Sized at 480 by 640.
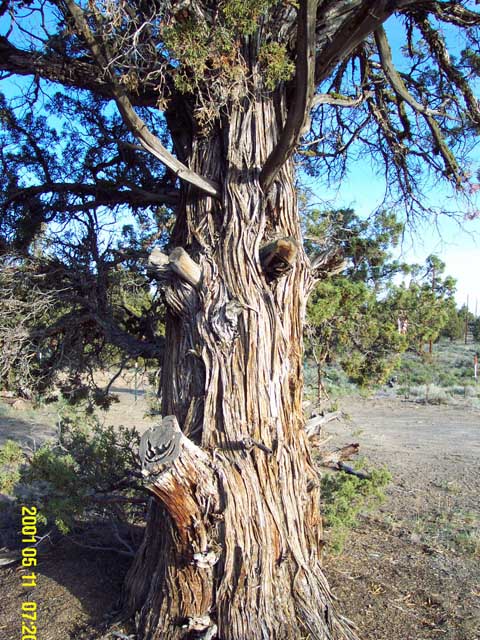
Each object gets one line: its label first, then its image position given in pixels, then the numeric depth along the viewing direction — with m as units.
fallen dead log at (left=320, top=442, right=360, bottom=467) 5.02
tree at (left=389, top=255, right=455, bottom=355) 7.77
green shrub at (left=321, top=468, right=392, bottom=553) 4.64
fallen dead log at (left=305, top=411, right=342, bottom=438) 4.18
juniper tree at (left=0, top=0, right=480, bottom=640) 3.31
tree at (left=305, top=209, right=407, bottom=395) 6.01
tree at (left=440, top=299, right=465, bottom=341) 30.55
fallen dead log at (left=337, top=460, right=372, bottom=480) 7.24
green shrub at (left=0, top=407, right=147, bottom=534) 4.41
